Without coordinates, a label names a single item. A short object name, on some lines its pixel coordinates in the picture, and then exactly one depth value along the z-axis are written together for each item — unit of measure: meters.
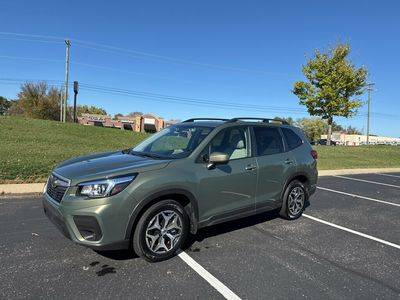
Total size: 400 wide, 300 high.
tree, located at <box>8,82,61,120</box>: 59.59
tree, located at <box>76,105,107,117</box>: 116.21
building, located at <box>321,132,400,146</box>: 108.06
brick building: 65.88
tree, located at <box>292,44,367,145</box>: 25.92
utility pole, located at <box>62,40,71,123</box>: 38.10
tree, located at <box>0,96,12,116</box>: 93.70
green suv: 4.38
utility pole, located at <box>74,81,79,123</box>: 30.51
